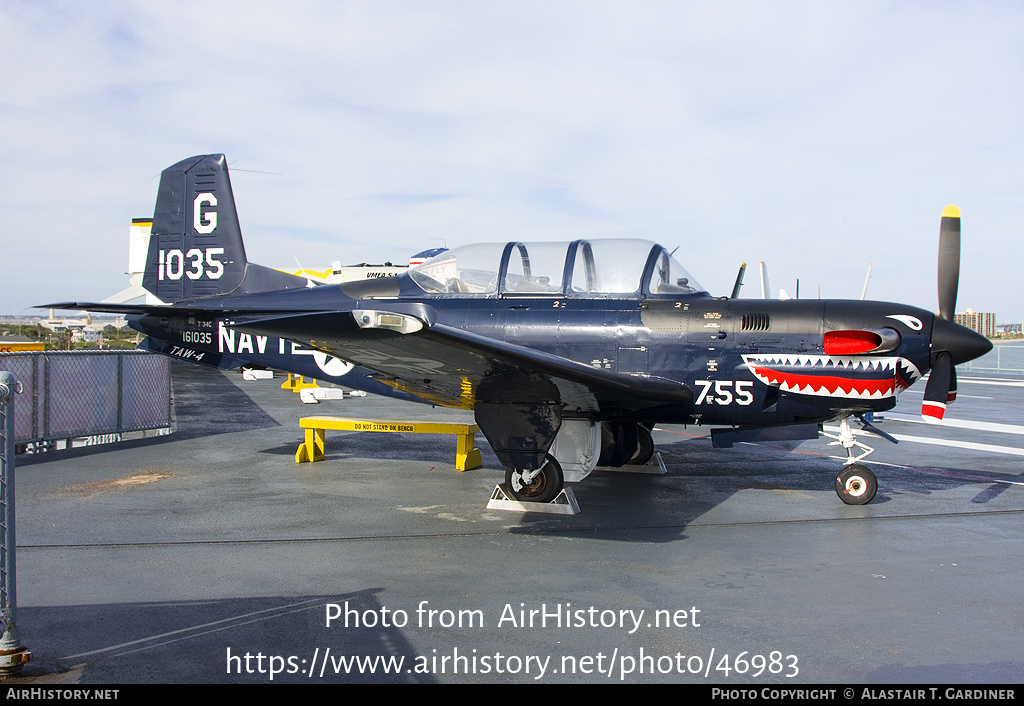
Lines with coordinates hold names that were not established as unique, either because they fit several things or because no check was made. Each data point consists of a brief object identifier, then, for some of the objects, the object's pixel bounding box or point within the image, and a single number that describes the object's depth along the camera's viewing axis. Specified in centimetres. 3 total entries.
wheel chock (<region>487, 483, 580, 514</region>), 708
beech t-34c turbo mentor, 659
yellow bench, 935
